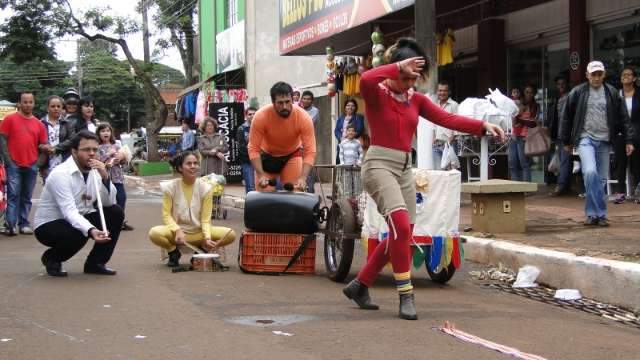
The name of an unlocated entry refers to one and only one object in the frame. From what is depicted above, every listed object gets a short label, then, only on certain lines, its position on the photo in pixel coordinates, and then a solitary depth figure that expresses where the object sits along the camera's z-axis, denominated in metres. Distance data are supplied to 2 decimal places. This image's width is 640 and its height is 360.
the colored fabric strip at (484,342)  5.03
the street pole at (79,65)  63.81
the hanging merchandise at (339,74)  19.55
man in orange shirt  8.41
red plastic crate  8.09
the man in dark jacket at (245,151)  14.50
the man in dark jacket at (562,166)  13.73
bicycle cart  7.29
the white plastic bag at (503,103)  12.41
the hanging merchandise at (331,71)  18.52
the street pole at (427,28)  11.59
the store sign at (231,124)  22.16
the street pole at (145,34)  36.22
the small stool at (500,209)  9.64
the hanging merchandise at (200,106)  29.25
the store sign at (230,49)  30.07
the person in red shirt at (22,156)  11.55
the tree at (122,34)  34.31
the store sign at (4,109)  31.17
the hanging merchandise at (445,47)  15.15
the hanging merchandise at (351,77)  18.98
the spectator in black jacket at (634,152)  11.65
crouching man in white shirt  7.63
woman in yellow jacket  8.38
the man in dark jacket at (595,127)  9.58
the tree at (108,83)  70.75
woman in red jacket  6.07
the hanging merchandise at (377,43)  14.58
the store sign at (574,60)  14.19
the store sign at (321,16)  14.03
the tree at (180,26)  41.94
